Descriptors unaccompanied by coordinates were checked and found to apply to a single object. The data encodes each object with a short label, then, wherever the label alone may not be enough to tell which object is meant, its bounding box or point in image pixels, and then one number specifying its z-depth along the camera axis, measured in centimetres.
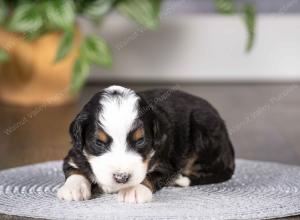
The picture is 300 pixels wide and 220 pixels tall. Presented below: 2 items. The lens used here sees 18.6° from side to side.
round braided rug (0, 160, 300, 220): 277
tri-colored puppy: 279
